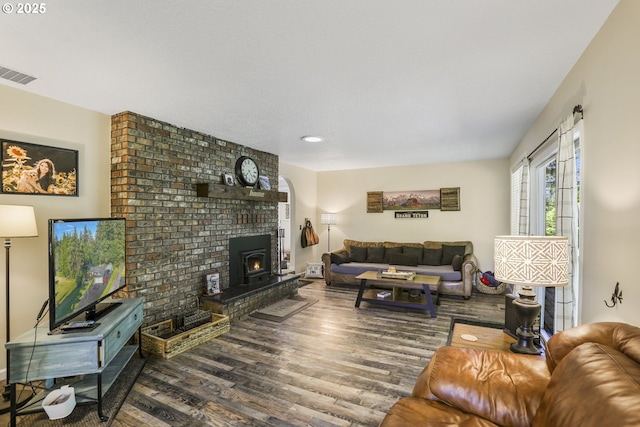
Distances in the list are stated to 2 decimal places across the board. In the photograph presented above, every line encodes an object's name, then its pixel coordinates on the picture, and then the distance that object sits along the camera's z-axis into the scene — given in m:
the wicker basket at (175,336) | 2.92
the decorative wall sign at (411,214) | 6.25
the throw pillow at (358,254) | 6.29
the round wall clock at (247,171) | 4.46
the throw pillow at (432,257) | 5.69
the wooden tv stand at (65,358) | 1.93
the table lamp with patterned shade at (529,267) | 1.66
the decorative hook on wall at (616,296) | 1.48
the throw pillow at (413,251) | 5.87
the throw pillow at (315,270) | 6.57
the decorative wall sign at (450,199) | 5.94
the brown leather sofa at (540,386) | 0.92
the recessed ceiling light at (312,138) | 4.04
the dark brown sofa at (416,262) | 5.01
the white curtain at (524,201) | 3.60
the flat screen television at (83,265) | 2.02
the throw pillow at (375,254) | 6.14
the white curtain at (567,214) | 1.98
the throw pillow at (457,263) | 5.18
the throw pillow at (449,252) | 5.65
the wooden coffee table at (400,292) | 4.18
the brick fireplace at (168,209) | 3.09
